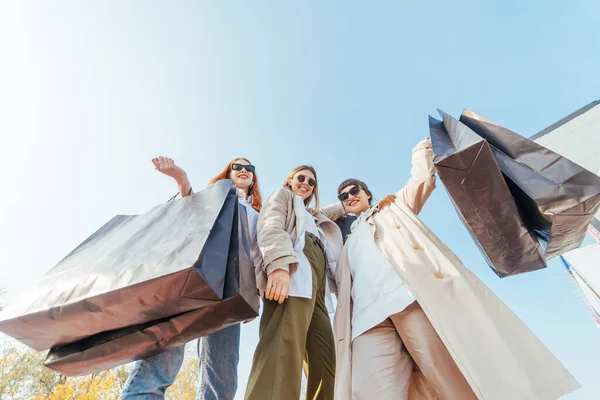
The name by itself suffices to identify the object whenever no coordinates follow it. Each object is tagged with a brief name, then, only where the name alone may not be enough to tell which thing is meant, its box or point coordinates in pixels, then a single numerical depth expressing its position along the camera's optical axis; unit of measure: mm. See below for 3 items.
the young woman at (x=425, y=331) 1456
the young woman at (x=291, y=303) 1644
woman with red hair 1797
